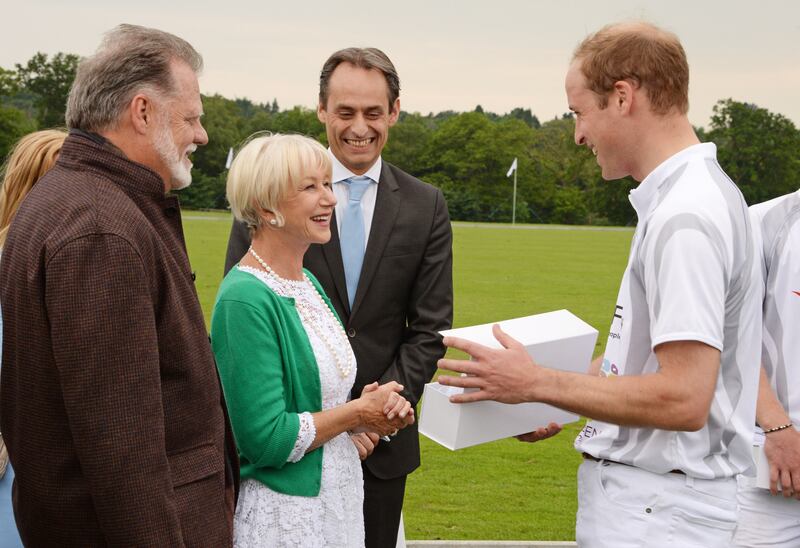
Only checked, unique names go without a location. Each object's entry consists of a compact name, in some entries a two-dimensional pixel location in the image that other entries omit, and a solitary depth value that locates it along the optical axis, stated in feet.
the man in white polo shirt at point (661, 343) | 8.64
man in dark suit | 14.29
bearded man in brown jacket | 7.72
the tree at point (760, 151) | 328.49
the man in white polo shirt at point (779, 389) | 12.51
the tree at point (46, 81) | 327.26
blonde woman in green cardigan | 10.74
